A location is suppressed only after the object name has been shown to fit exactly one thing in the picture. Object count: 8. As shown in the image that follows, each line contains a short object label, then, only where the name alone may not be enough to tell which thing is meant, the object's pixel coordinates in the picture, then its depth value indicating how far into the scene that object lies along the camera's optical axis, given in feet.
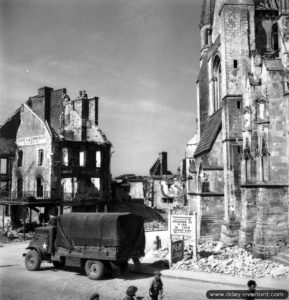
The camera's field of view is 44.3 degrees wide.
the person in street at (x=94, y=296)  20.77
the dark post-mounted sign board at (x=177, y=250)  45.72
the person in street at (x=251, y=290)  21.72
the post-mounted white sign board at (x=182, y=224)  46.09
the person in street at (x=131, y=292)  21.82
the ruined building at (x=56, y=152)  94.27
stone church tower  47.93
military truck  39.17
